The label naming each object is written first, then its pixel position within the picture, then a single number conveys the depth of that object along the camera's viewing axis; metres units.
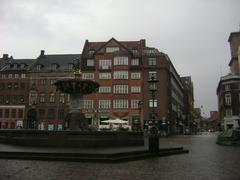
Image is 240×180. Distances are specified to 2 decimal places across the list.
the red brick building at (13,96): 52.15
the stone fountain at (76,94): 17.65
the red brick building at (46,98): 50.91
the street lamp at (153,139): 12.42
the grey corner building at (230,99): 61.73
